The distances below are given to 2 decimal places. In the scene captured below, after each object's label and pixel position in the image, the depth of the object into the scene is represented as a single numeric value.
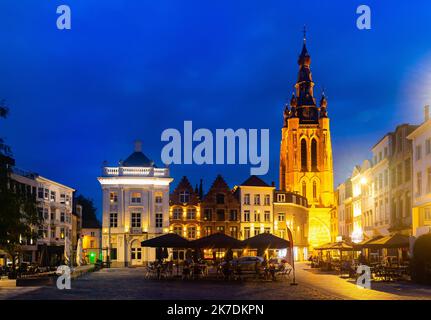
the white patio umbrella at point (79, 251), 58.06
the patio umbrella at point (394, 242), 36.75
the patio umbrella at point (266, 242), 36.44
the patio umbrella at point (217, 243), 37.25
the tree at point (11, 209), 28.86
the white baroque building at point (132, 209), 75.69
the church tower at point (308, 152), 127.25
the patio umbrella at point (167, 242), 38.03
